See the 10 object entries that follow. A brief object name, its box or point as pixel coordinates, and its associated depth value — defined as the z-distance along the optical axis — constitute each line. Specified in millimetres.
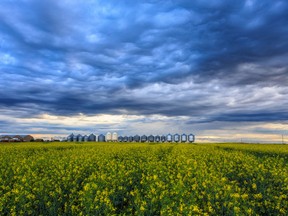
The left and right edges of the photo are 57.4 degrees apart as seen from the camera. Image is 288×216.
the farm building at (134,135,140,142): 160212
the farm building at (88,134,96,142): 152125
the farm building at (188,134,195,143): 143088
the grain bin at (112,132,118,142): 161275
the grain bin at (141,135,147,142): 158375
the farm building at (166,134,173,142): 148000
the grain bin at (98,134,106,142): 154500
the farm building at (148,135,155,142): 153575
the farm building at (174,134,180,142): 146375
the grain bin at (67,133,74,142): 145662
